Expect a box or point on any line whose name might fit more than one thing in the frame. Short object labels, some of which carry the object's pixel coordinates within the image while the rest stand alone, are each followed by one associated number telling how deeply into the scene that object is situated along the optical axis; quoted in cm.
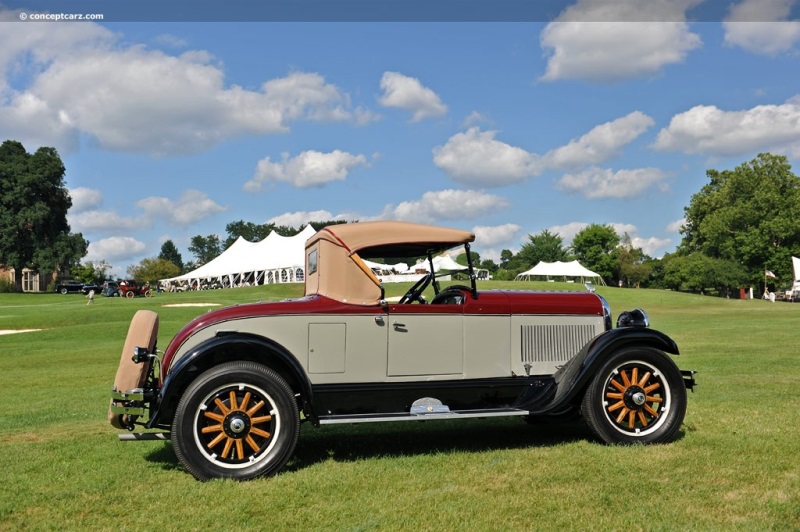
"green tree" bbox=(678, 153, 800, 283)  7644
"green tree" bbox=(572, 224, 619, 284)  11025
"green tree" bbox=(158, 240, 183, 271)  19862
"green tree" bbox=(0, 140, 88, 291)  7450
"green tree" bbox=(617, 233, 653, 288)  10950
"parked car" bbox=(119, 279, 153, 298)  5841
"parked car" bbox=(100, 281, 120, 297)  6150
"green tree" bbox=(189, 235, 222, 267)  19175
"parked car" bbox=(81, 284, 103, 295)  7206
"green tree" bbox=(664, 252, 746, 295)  7856
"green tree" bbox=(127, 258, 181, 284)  11400
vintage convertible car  550
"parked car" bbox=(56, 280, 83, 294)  7575
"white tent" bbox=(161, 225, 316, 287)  6581
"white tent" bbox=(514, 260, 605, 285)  7638
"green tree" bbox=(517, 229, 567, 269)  10838
